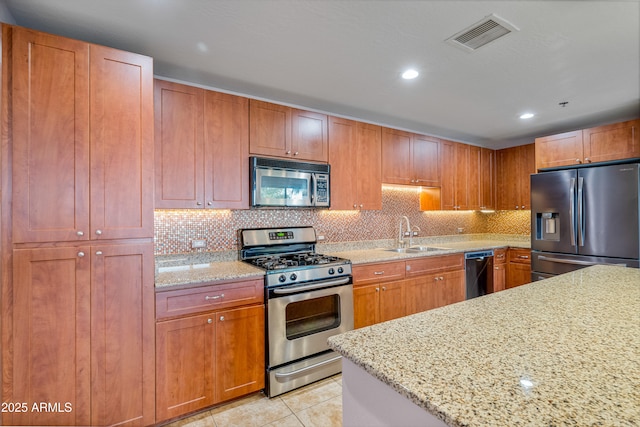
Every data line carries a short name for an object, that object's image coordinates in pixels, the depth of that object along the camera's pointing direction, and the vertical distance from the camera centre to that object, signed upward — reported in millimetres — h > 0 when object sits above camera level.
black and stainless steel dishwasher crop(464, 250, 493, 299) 3684 -712
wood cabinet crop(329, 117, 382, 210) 3057 +548
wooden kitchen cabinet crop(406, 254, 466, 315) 3139 -721
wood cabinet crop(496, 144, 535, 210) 4230 +557
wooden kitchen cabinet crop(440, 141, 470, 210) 3965 +531
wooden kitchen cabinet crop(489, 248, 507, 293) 3939 -710
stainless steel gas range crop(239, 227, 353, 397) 2258 -736
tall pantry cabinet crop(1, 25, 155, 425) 1583 -69
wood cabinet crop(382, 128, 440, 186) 3426 +684
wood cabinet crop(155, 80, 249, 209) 2246 +551
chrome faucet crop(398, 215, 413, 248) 3801 -239
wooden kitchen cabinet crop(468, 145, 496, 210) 4285 +540
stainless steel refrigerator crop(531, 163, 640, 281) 3055 -44
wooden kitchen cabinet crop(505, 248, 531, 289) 3916 -683
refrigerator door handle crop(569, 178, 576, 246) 3402 +2
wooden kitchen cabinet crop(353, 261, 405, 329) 2764 -719
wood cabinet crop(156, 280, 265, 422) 1936 -902
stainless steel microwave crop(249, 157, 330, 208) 2601 +311
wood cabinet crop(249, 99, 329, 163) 2619 +775
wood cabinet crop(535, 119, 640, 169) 3199 +785
